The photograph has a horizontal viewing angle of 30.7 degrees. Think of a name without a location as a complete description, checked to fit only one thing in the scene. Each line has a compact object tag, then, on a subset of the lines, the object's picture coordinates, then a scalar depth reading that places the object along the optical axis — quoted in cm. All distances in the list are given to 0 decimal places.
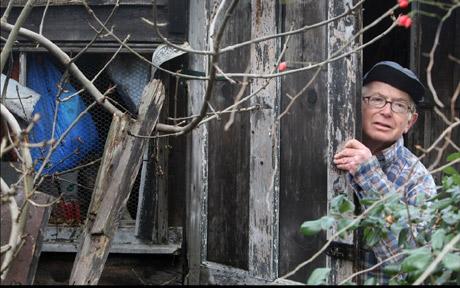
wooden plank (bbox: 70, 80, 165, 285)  370
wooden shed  473
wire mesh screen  665
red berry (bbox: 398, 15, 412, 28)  327
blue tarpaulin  661
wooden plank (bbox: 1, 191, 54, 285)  326
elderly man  442
